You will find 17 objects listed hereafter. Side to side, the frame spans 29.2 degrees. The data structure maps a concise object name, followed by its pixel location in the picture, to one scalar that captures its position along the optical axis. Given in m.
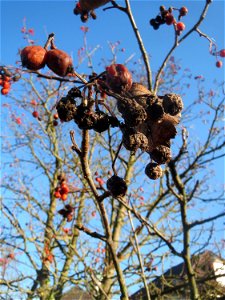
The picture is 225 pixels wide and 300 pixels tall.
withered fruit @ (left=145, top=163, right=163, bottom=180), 0.25
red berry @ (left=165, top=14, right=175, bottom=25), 0.62
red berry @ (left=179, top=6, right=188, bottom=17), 0.63
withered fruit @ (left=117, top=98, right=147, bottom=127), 0.21
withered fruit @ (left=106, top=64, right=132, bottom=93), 0.23
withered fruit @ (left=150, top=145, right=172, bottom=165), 0.24
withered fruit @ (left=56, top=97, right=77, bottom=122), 0.22
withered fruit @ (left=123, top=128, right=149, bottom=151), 0.22
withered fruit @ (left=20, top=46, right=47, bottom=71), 0.23
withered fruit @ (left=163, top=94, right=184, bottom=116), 0.23
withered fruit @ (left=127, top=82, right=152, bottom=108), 0.23
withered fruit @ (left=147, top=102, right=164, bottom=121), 0.22
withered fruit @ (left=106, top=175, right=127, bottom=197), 0.26
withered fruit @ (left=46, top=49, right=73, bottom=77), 0.23
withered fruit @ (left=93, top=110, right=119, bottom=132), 0.23
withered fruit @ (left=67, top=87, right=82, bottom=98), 0.22
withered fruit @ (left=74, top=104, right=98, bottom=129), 0.23
